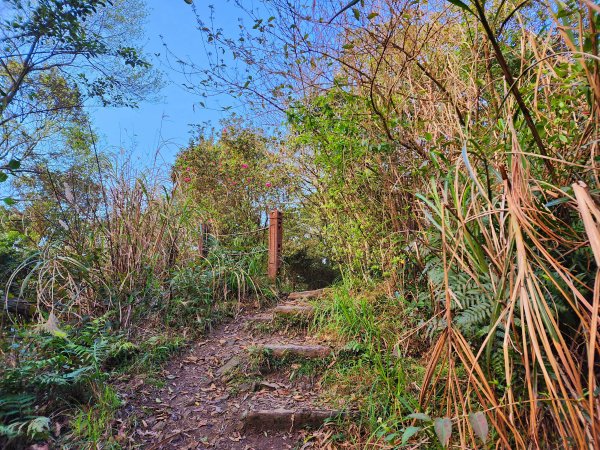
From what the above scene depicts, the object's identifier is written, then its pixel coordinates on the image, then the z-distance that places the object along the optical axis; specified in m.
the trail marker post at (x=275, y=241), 4.43
